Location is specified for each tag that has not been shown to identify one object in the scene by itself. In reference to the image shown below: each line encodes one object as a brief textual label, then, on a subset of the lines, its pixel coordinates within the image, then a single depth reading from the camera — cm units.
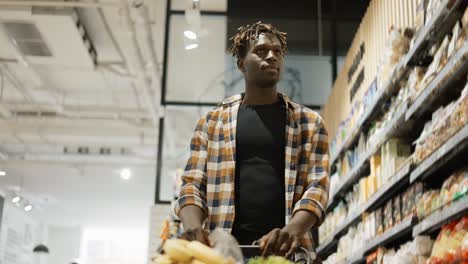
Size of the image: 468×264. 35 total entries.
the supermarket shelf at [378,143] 354
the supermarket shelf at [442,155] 255
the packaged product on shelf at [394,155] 378
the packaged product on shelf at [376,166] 402
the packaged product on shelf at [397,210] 365
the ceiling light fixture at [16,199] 1655
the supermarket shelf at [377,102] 366
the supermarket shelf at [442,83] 264
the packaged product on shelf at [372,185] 405
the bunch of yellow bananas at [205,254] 133
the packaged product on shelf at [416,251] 316
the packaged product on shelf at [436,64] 301
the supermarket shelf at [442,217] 259
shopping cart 174
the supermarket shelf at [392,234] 330
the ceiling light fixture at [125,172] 1297
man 208
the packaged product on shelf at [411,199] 332
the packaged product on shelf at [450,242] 261
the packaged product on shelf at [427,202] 304
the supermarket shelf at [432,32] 291
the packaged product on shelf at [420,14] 342
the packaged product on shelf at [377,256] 385
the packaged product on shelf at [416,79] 333
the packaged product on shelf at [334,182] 538
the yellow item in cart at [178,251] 138
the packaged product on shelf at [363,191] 434
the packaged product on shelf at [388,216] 379
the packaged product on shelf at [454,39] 282
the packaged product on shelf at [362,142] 461
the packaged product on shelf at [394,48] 378
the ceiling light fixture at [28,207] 1794
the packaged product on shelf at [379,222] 396
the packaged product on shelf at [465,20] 271
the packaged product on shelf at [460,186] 267
